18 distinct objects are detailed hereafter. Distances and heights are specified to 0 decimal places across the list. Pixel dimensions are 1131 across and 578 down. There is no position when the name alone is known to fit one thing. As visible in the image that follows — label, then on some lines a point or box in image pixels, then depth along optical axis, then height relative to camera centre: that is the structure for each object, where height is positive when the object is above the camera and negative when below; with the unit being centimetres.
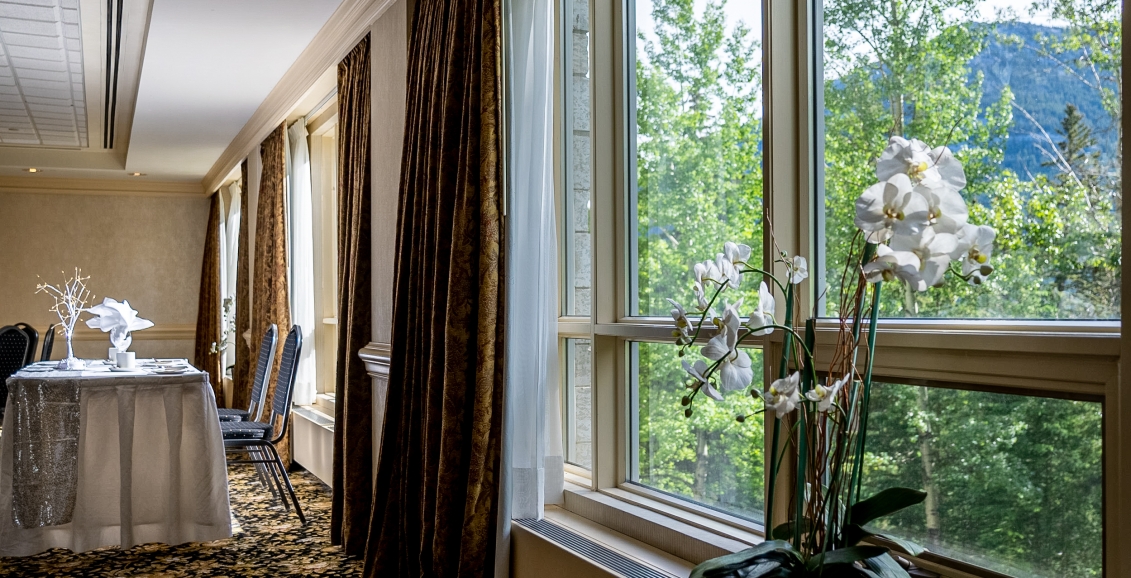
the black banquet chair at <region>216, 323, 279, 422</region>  537 -41
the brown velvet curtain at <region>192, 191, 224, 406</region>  970 +2
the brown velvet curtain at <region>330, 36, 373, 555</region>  421 -9
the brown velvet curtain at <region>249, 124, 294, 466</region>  664 +48
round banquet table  413 -71
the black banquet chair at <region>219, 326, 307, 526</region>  504 -66
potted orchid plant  128 -8
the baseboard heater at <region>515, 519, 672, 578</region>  232 -68
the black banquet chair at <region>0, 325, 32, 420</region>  696 -29
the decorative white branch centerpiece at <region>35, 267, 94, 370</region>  494 -24
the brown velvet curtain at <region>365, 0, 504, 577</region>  293 -3
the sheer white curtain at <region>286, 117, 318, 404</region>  664 +38
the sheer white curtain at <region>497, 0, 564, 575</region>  291 +9
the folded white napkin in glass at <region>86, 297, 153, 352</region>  529 -5
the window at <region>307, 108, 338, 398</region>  653 +52
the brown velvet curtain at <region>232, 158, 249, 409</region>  775 -7
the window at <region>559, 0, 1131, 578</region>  153 +18
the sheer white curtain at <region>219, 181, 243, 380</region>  961 +66
